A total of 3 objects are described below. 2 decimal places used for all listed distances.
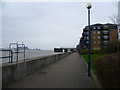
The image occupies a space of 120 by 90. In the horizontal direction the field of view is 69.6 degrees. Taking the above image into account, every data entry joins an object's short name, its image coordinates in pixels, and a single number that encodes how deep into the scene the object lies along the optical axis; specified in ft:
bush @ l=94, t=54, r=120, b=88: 7.73
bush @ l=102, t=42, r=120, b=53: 41.83
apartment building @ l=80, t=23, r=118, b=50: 138.84
